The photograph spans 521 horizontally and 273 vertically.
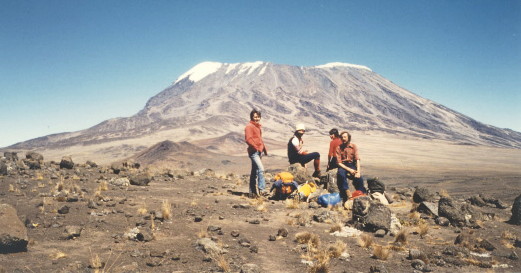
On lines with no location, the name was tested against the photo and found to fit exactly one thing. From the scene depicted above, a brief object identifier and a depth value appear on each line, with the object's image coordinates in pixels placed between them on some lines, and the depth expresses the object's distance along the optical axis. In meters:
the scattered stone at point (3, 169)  9.61
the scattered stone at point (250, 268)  3.85
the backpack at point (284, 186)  8.41
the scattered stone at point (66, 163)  11.51
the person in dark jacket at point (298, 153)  8.68
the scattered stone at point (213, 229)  5.46
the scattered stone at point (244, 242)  4.90
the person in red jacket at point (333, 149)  8.70
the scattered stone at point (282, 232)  5.47
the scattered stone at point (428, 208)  7.22
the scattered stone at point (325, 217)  6.43
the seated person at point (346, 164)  7.54
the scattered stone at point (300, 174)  9.69
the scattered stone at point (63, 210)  5.90
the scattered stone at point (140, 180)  9.68
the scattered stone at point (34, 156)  13.01
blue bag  7.67
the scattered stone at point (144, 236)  4.86
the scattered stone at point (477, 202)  10.09
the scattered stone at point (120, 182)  9.30
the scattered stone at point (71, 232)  4.86
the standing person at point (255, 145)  7.82
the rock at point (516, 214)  6.94
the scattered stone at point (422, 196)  8.73
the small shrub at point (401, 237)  5.27
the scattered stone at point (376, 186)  9.07
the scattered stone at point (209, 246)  4.44
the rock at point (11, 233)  4.04
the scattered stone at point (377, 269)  4.11
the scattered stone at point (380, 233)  5.59
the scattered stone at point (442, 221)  6.53
